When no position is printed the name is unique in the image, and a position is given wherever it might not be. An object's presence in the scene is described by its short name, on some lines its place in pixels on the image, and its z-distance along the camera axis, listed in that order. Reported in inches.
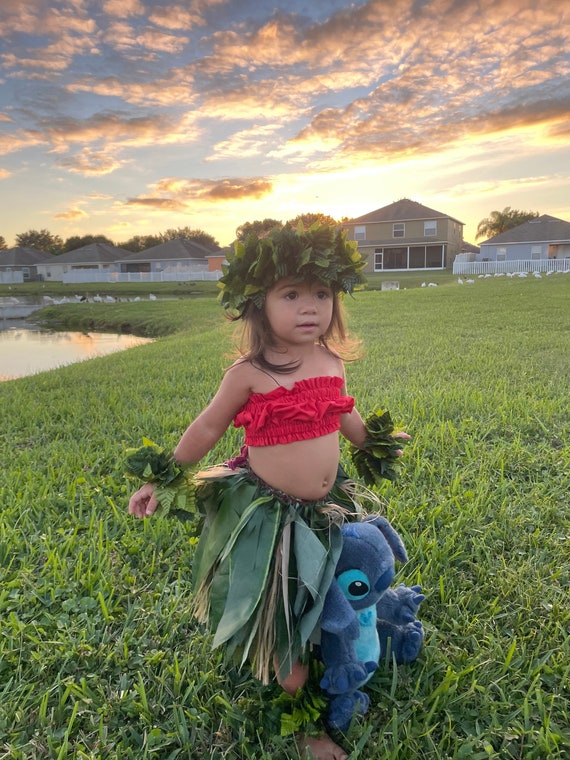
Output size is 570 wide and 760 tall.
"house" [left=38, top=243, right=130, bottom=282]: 1927.9
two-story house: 1439.5
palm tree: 1927.9
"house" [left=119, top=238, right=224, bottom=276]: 1768.0
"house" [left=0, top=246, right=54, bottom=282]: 2118.6
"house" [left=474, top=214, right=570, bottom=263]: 1397.6
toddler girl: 60.8
